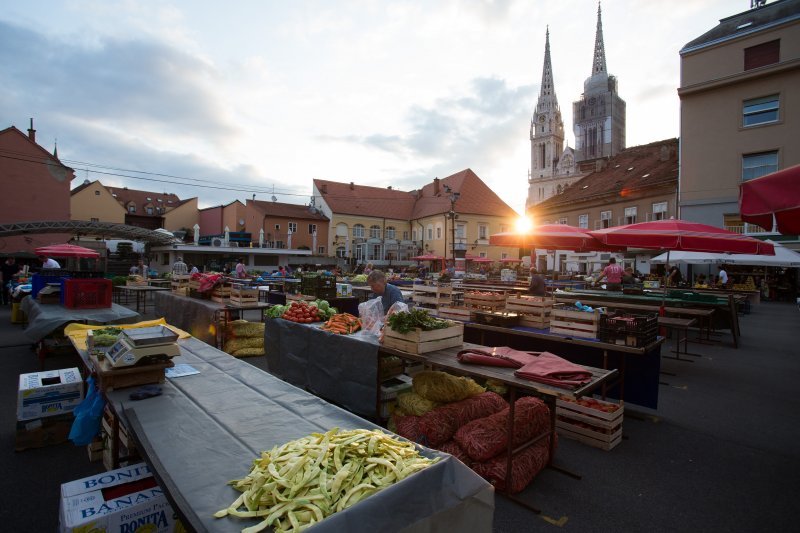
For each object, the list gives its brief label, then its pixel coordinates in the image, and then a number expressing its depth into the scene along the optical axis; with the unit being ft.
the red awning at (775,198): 10.26
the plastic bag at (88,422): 12.53
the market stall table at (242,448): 5.83
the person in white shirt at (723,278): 63.52
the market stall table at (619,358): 17.90
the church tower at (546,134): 320.91
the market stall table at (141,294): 42.57
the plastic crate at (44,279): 30.07
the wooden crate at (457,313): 22.63
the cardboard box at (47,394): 14.74
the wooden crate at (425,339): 14.51
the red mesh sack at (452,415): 13.80
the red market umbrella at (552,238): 29.04
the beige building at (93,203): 156.25
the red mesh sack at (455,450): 13.33
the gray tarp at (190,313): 30.35
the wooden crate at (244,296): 30.48
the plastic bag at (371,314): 19.67
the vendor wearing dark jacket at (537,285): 30.70
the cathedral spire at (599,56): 375.86
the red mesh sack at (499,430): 12.94
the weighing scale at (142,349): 11.42
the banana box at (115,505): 7.80
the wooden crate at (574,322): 18.49
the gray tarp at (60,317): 21.70
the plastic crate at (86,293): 25.80
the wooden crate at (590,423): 15.70
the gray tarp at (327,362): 17.01
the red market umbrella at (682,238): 23.06
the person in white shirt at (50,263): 53.42
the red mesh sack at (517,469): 12.61
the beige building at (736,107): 67.82
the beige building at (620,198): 101.24
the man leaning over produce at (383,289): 20.01
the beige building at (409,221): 166.71
